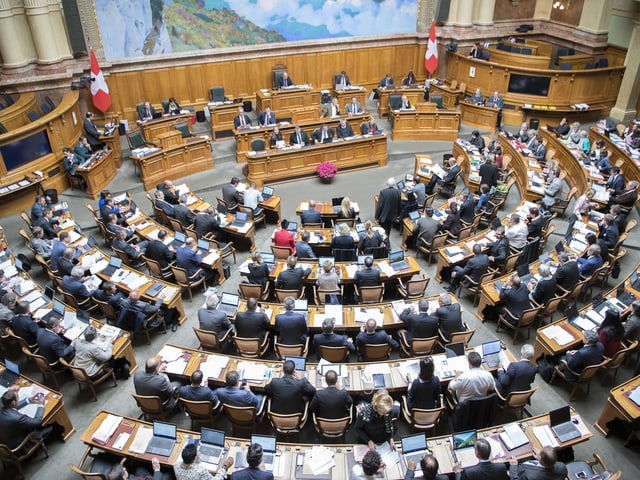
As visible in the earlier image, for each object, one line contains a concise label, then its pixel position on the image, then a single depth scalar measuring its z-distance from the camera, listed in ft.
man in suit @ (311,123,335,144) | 52.90
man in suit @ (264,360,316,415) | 22.65
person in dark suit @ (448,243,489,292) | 32.94
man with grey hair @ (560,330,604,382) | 24.94
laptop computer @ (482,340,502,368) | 25.23
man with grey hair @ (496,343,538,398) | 23.18
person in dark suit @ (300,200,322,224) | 39.06
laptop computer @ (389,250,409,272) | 33.50
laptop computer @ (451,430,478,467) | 20.45
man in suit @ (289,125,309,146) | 52.21
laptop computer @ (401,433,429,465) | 20.59
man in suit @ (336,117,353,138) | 53.72
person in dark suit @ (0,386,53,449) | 21.77
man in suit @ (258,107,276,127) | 55.42
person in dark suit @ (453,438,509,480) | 18.44
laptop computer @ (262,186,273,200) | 43.60
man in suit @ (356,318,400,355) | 25.86
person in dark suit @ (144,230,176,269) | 34.63
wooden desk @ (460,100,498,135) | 61.31
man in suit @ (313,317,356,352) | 25.84
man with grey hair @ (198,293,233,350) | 28.02
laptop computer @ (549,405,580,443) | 21.34
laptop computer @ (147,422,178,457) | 21.36
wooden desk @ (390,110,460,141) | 59.72
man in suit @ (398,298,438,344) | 26.96
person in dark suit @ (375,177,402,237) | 40.42
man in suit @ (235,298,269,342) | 27.40
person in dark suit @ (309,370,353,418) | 22.03
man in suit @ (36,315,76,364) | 26.45
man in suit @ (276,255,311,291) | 31.01
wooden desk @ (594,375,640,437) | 22.86
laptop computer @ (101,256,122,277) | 33.08
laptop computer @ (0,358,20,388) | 24.44
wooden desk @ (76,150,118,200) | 47.16
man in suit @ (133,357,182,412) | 23.68
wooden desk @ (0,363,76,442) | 23.71
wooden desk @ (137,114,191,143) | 55.31
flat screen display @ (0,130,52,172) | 44.24
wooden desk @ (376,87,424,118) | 64.54
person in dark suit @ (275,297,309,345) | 26.73
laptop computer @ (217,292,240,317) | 29.60
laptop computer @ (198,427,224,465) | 20.90
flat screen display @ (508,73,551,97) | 61.72
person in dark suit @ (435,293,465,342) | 27.58
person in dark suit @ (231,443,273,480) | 18.40
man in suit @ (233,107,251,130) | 54.85
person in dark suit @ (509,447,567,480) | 18.06
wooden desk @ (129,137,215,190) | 49.52
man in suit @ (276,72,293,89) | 64.13
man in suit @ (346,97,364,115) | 58.95
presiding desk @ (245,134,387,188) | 50.29
